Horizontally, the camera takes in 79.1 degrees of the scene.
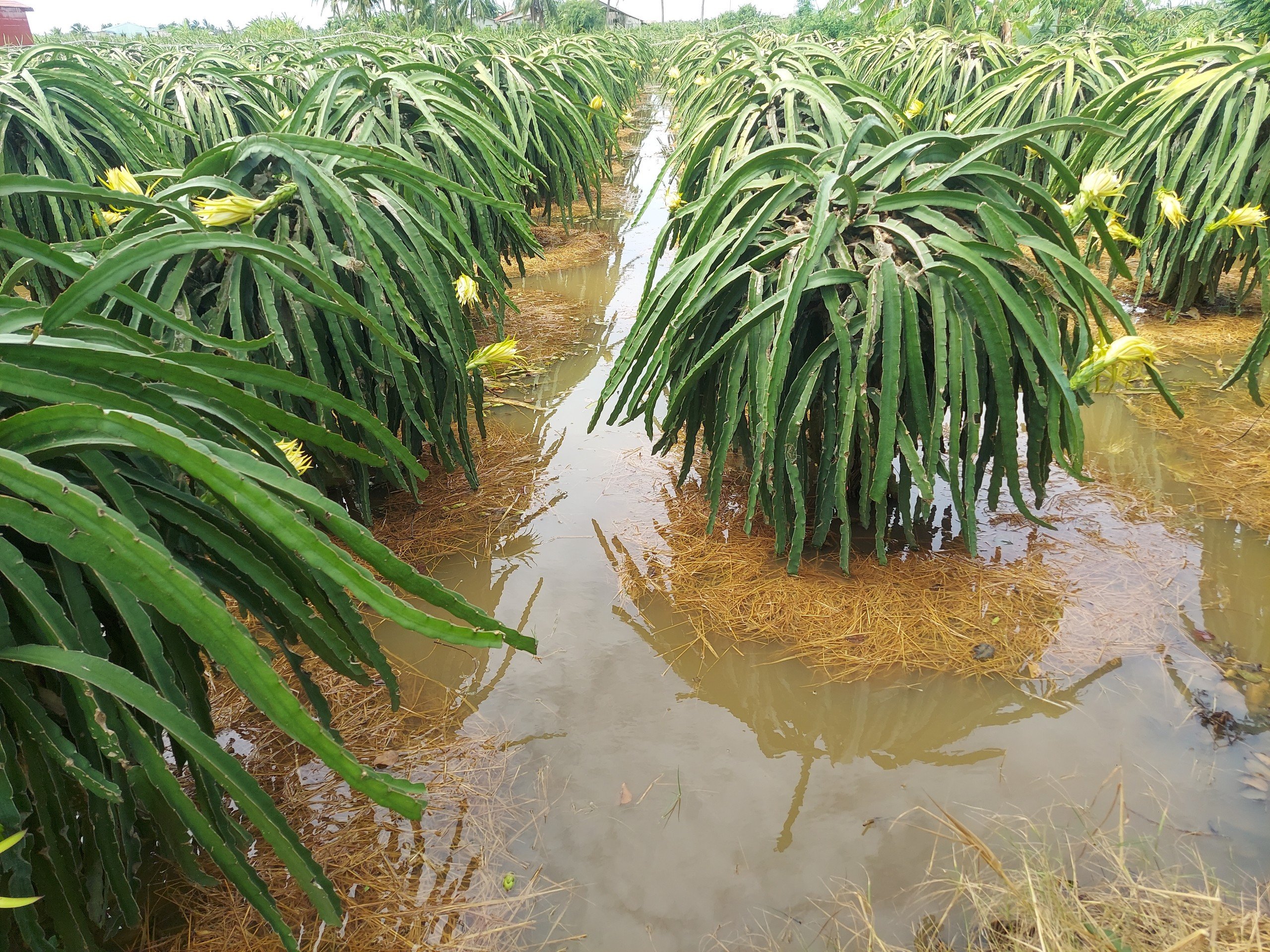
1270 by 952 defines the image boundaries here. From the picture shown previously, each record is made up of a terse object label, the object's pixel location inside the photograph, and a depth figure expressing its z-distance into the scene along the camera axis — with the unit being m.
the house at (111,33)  22.27
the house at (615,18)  33.14
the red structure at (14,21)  27.00
